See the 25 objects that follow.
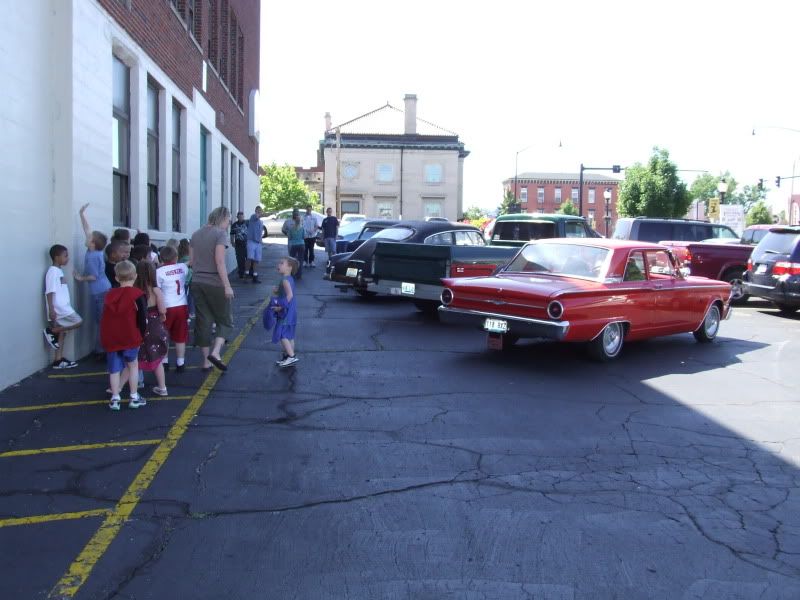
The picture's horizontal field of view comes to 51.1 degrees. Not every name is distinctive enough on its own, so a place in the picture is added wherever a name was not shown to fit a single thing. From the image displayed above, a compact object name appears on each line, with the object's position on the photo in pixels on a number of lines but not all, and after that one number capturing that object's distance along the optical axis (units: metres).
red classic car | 9.45
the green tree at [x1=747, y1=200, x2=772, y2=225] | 92.44
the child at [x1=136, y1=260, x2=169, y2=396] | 7.82
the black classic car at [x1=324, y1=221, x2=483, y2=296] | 16.12
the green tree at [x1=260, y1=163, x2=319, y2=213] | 94.44
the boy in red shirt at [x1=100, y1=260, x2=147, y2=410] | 7.27
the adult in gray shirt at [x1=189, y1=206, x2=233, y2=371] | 8.99
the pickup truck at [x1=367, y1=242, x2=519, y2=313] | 13.45
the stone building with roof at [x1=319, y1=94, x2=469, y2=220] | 69.56
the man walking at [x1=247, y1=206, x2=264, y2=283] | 20.23
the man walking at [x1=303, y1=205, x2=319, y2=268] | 24.61
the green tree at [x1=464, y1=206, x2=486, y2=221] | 105.00
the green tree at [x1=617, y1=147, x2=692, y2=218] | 60.03
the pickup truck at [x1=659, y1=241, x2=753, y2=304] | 18.67
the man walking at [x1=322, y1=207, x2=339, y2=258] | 24.97
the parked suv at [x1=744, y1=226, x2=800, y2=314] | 15.51
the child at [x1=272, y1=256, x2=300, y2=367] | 9.34
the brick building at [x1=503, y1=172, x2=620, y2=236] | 109.93
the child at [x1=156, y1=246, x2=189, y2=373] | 8.70
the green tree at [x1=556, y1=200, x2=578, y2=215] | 92.01
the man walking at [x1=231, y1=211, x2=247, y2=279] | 20.83
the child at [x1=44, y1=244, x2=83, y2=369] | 8.93
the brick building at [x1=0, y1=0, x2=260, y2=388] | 8.30
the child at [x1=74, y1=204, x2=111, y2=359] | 9.51
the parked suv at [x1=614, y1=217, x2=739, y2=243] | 21.20
